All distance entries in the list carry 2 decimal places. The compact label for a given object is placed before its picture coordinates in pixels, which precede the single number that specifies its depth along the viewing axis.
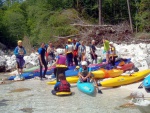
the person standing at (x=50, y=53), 14.56
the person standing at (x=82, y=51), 13.79
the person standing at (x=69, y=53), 13.38
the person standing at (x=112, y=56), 12.97
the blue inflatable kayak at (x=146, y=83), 8.75
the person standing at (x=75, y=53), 13.78
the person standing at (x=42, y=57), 11.81
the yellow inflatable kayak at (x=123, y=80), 10.06
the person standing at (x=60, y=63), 10.06
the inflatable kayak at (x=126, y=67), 12.64
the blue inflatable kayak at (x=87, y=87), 9.28
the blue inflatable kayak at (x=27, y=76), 13.15
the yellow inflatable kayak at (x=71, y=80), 11.23
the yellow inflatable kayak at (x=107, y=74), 11.16
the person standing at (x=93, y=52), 14.22
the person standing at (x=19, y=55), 12.57
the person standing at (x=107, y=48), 13.35
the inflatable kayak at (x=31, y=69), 14.22
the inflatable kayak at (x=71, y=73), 11.95
